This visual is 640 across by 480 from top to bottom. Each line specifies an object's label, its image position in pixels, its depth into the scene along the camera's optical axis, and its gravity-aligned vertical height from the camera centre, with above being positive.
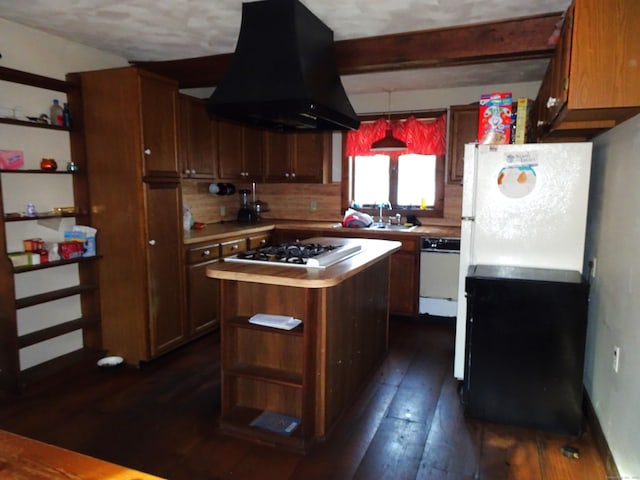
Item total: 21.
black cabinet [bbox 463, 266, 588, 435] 2.37 -0.87
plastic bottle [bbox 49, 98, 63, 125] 3.02 +0.48
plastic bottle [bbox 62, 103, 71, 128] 3.06 +0.46
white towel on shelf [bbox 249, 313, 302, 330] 2.26 -0.70
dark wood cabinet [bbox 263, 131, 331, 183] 4.95 +0.34
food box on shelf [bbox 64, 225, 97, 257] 3.16 -0.36
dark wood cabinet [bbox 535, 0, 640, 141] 1.72 +0.52
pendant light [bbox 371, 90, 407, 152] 4.29 +0.42
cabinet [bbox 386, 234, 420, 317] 4.21 -0.87
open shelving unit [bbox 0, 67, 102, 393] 2.71 -0.73
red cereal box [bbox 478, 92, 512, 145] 2.73 +0.43
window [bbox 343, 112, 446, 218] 4.77 +0.11
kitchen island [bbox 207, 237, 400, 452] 2.21 -0.87
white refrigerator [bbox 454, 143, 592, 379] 2.58 -0.10
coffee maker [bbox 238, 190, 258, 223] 5.05 -0.28
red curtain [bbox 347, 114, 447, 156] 4.62 +0.58
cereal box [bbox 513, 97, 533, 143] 2.73 +0.42
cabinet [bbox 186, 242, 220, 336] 3.57 -0.86
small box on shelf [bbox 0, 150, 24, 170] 2.69 +0.16
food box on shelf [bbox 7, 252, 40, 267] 2.74 -0.46
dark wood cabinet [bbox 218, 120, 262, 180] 4.36 +0.37
